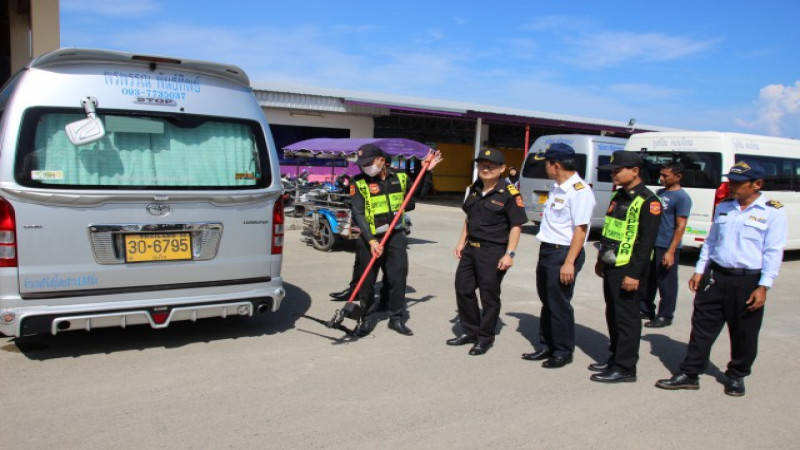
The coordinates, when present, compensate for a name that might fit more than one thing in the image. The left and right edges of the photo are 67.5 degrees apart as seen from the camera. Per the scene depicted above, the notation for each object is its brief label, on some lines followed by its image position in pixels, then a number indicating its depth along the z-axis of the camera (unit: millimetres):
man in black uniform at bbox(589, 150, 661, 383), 4203
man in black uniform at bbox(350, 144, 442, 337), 5383
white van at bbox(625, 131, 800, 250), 9367
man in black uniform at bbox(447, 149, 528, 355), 4777
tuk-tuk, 10000
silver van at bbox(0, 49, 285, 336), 3979
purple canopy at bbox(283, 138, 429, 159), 11609
